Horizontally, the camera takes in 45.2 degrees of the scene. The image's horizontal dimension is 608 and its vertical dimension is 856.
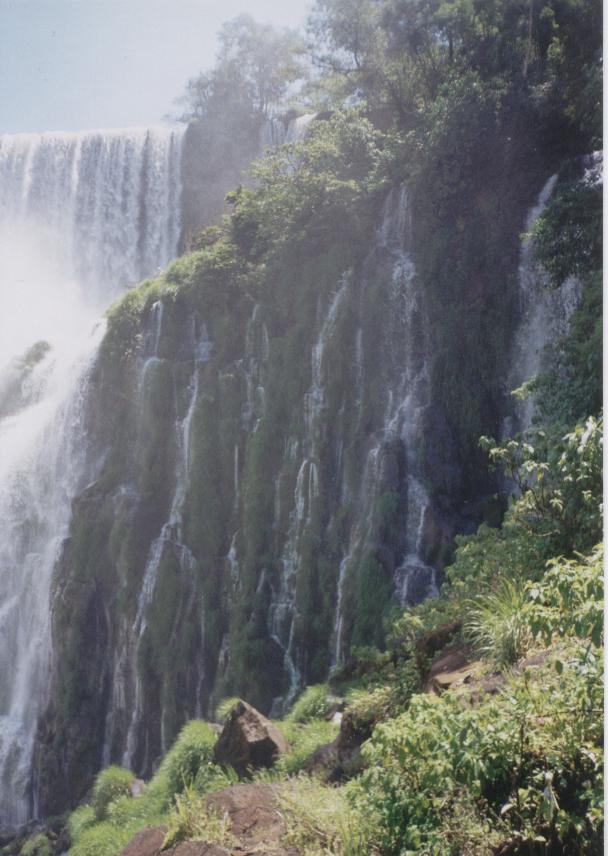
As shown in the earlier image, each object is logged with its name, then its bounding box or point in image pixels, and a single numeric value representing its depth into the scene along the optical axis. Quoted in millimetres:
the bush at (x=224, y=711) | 9836
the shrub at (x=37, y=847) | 13087
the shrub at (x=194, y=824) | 5305
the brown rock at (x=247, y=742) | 7789
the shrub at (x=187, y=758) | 8723
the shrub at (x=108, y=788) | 10460
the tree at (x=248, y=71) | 36312
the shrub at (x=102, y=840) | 8664
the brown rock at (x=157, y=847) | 5196
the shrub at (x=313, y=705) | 9148
